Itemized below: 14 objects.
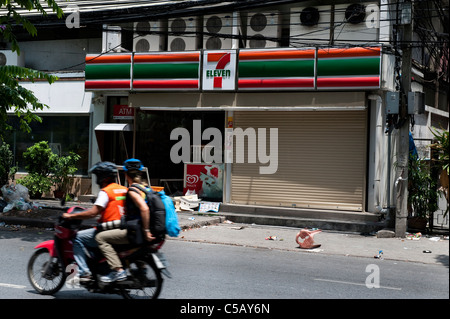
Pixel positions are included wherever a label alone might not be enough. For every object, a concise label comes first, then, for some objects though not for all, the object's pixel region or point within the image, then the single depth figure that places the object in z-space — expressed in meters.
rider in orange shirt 6.46
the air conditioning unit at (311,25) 15.92
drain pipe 14.71
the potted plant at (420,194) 13.85
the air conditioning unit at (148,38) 17.59
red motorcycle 6.46
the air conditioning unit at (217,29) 16.58
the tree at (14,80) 11.91
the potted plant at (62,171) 18.38
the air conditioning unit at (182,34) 17.20
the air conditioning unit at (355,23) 15.23
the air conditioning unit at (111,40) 17.78
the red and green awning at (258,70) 14.48
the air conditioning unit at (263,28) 16.44
